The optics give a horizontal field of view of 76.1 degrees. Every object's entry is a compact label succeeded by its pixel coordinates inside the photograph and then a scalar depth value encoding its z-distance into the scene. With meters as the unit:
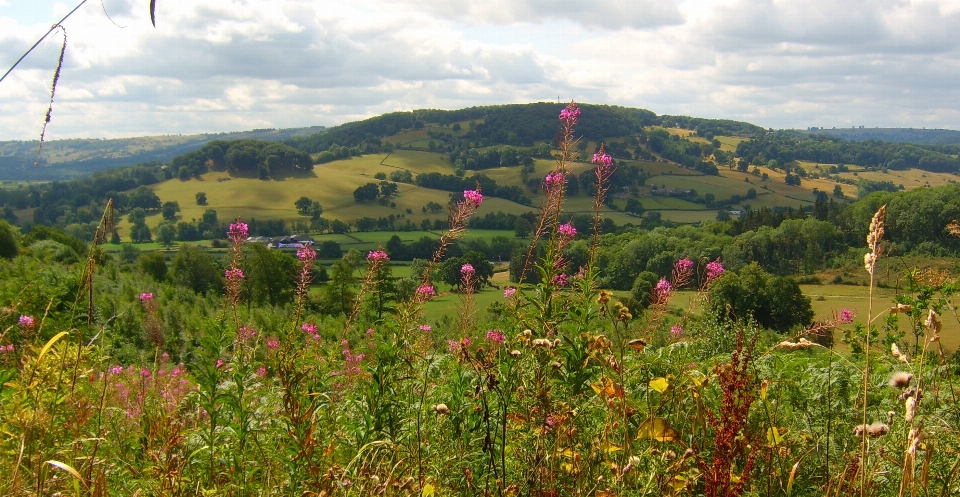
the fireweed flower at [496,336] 3.74
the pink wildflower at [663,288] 4.14
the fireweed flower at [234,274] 3.52
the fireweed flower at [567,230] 4.05
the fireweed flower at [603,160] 4.30
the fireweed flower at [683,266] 4.70
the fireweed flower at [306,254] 3.61
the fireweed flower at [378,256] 3.53
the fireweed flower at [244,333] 3.35
